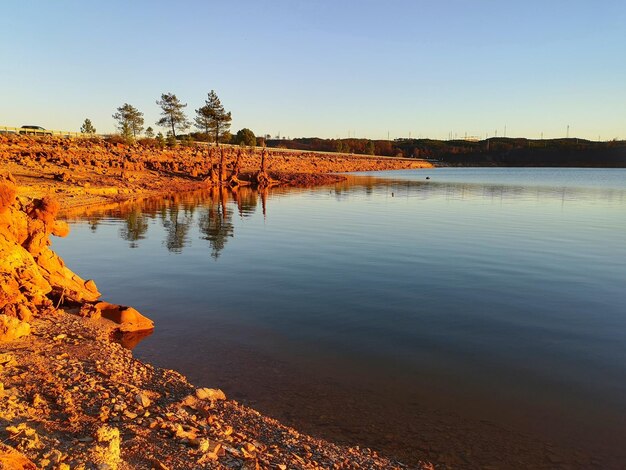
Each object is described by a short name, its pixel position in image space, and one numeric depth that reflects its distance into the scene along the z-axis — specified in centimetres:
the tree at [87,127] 7760
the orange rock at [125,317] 1020
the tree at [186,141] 8444
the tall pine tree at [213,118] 9181
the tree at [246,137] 11912
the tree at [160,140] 7419
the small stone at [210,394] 690
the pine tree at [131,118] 7788
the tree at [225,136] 9531
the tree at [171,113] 8731
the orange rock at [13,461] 393
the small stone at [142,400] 621
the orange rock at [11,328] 806
